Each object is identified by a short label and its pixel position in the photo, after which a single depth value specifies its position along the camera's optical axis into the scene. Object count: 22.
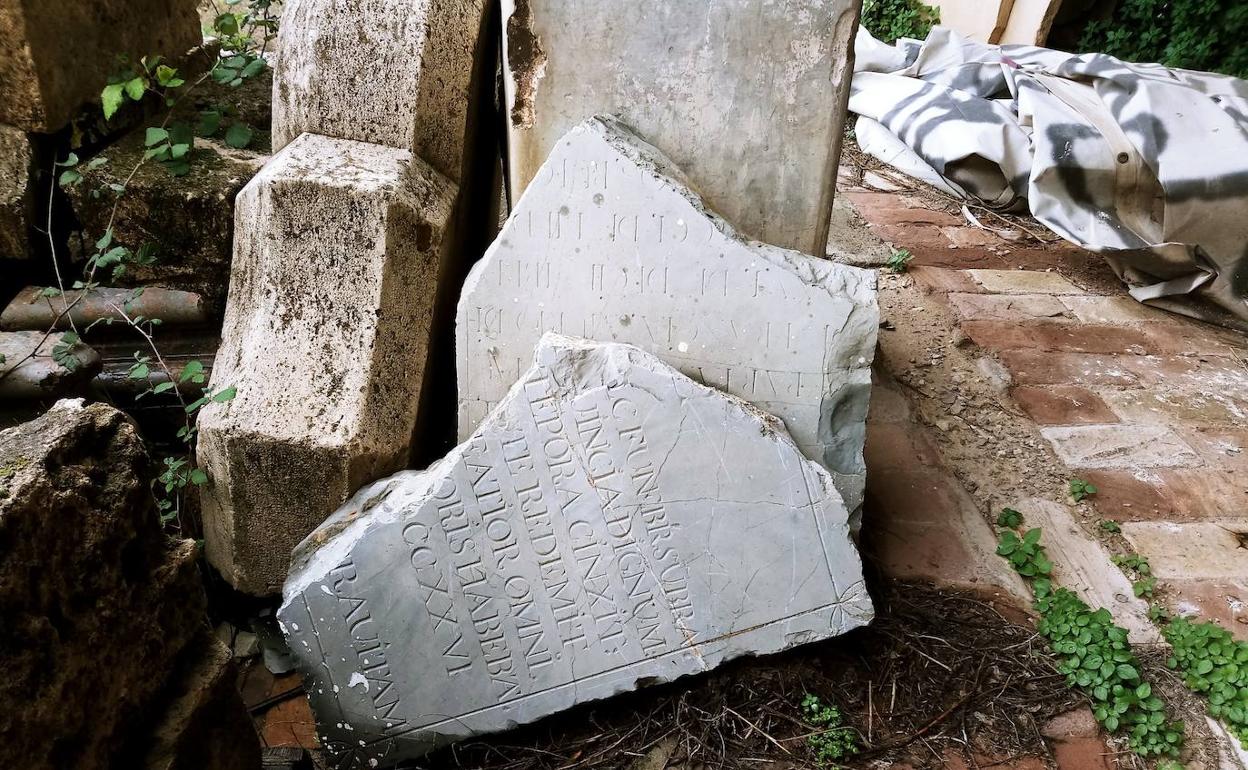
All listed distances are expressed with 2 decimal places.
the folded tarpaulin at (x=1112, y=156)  3.70
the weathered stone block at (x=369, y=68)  2.11
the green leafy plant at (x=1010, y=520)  2.54
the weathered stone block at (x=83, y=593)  1.28
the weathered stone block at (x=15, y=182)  2.19
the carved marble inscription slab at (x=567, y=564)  1.88
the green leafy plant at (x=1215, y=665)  2.02
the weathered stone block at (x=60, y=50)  2.10
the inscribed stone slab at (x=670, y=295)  2.02
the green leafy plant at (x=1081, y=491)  2.66
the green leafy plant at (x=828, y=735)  1.90
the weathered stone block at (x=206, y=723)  1.55
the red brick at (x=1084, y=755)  1.92
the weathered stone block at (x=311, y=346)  2.00
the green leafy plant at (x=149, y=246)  2.11
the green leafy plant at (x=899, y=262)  3.93
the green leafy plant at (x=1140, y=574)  2.35
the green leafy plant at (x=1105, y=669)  1.97
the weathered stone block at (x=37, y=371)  2.20
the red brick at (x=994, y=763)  1.91
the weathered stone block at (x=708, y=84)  2.07
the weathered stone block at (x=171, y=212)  2.24
